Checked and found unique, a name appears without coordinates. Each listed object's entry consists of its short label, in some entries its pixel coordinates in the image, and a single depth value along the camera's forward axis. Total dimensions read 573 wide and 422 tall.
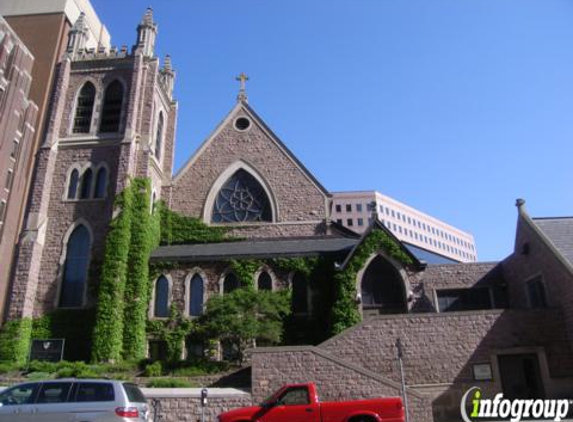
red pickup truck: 10.54
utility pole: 13.32
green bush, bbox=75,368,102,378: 17.62
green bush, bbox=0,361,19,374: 20.08
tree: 19.16
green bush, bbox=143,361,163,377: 19.22
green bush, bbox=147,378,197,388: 16.66
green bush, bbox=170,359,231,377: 18.66
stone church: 16.88
